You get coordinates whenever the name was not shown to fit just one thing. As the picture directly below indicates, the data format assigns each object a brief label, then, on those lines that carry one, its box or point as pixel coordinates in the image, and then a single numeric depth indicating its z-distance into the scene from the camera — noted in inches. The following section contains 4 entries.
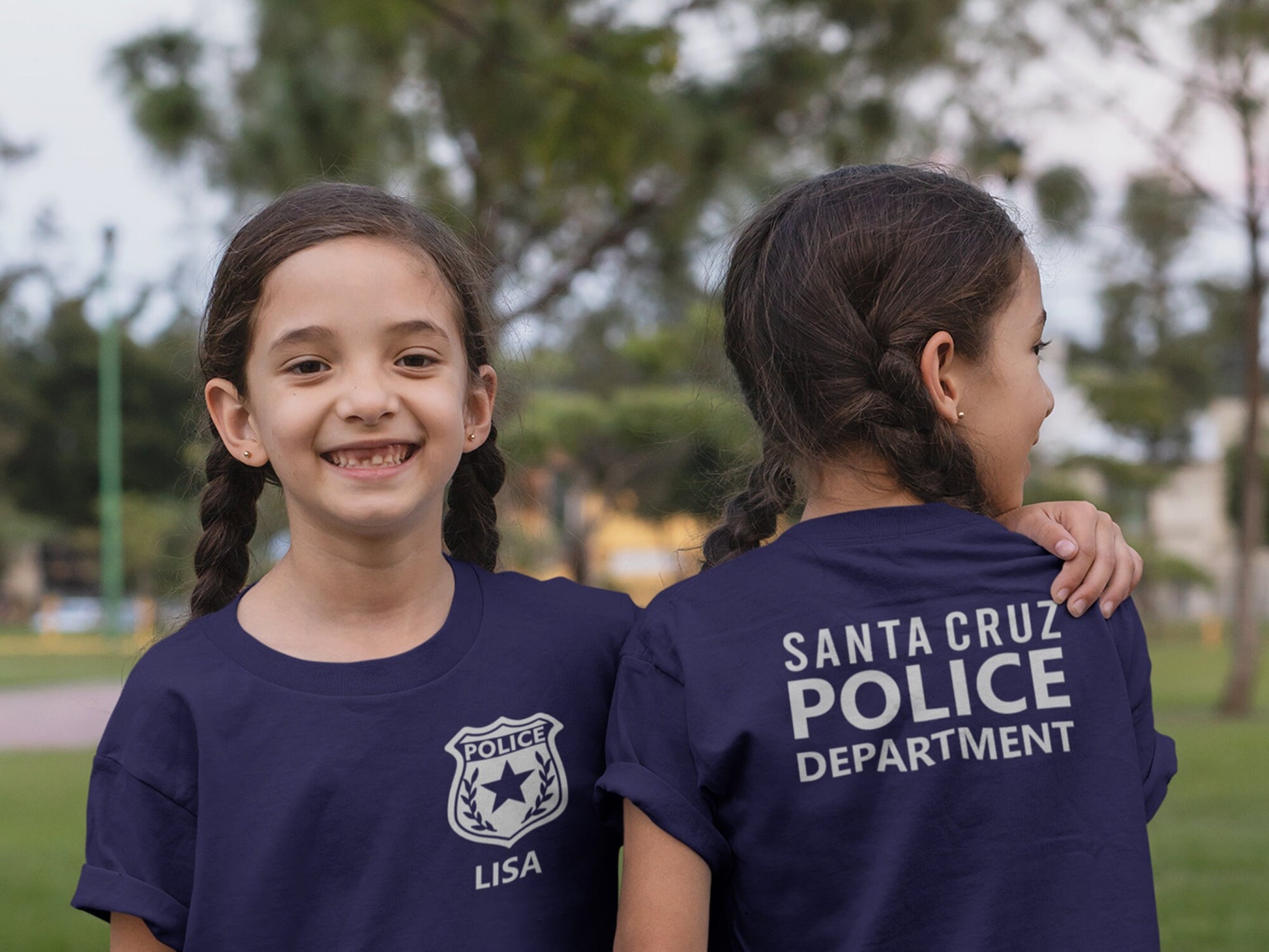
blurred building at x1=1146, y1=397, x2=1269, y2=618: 1403.8
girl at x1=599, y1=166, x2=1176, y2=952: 51.6
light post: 1032.8
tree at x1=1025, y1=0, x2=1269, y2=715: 420.2
